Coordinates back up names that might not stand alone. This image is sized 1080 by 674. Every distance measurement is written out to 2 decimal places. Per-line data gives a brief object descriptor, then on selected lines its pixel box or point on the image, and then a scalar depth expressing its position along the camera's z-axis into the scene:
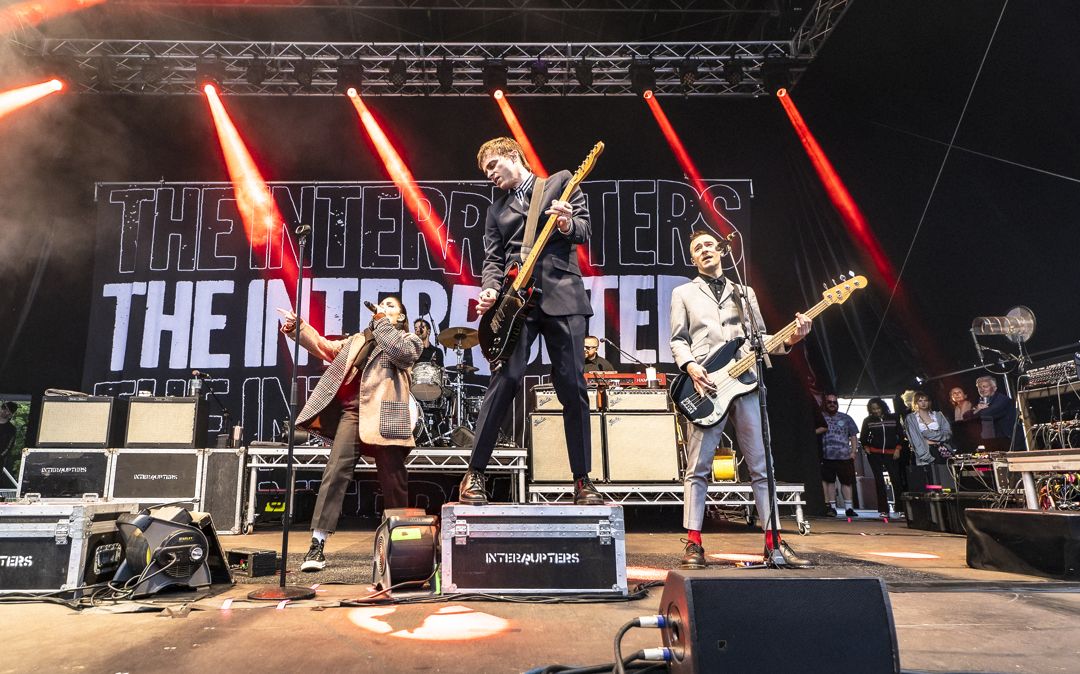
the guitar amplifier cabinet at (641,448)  6.73
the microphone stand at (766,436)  3.03
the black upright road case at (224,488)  6.63
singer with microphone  4.03
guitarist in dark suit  3.25
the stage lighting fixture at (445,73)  9.27
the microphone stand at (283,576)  2.92
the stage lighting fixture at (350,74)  9.16
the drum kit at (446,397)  7.53
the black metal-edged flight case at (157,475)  6.64
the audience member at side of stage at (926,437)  8.49
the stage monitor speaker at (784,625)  1.46
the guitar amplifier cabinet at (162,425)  6.76
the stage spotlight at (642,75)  9.20
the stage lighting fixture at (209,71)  9.08
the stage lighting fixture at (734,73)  9.15
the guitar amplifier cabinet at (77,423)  6.70
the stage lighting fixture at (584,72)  9.20
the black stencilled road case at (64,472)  6.56
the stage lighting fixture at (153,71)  9.09
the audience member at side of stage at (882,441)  9.26
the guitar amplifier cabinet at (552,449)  6.71
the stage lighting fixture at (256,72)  9.10
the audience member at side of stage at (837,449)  9.21
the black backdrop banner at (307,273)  8.98
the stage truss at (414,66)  9.04
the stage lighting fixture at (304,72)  9.20
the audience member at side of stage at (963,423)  8.72
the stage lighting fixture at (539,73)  9.18
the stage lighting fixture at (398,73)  9.12
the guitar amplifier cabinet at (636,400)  6.86
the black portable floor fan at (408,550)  3.04
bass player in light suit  3.88
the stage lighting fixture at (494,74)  9.26
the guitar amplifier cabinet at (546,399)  6.89
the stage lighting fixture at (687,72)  9.20
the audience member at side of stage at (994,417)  7.81
